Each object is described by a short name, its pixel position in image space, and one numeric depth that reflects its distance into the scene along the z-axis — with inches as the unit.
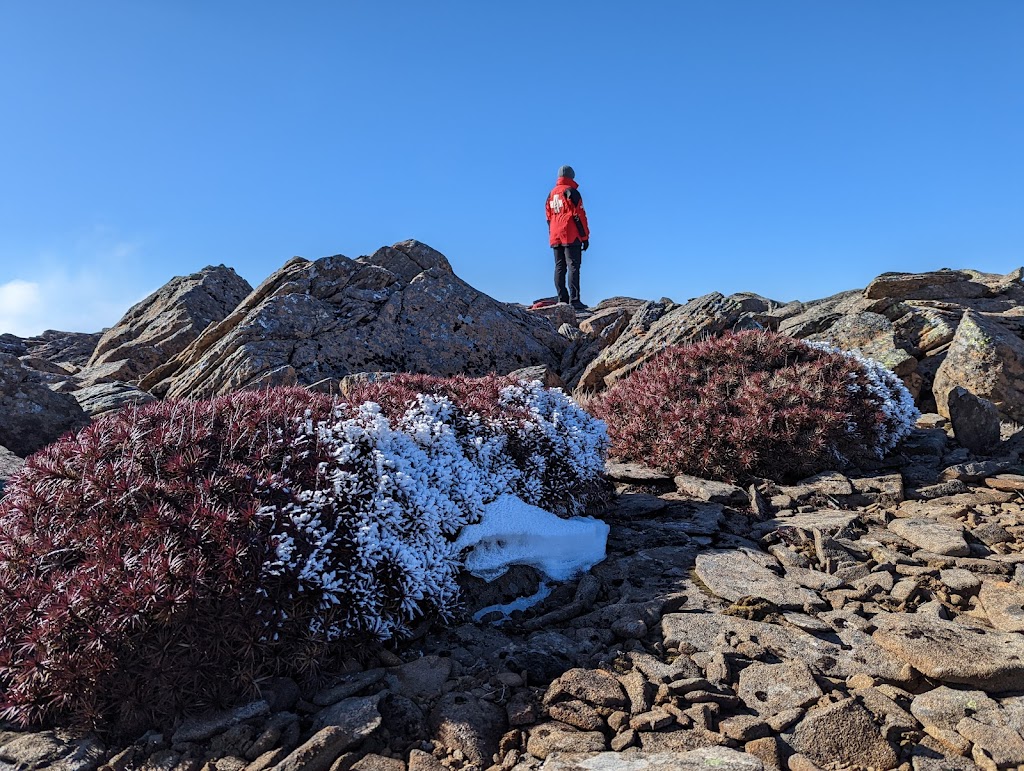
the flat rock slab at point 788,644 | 147.3
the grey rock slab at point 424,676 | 146.3
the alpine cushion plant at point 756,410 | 281.6
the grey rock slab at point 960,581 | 184.2
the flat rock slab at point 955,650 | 139.6
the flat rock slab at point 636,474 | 283.1
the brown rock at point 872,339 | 383.2
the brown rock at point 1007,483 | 261.8
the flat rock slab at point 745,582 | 178.9
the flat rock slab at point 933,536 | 206.4
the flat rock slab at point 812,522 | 227.9
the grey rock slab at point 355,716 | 132.7
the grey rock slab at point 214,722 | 135.1
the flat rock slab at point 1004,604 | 165.6
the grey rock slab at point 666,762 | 115.6
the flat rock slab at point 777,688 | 134.4
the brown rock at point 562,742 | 125.0
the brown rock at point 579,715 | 132.0
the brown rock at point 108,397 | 347.3
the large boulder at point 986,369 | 358.9
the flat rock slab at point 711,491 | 257.1
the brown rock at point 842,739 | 120.5
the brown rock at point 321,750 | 123.9
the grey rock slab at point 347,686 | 144.3
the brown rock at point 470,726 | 128.6
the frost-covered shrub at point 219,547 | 139.3
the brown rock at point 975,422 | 314.3
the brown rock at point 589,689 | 137.2
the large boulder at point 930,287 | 485.4
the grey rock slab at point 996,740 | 119.6
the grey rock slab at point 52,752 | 132.5
